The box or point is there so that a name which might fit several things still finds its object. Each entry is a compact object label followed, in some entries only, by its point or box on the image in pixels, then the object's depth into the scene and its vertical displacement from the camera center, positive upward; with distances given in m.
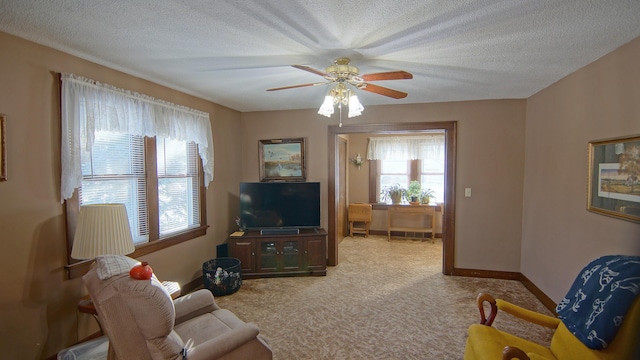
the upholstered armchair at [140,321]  1.50 -0.75
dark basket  3.55 -1.28
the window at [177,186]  3.37 -0.17
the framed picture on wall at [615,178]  2.05 -0.06
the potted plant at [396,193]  6.55 -0.50
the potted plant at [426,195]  6.38 -0.53
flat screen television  4.26 -0.47
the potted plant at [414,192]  6.40 -0.47
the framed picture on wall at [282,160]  4.63 +0.17
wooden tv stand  4.08 -1.13
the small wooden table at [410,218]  6.14 -1.03
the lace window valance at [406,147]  6.47 +0.51
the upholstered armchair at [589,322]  1.47 -0.83
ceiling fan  2.21 +0.75
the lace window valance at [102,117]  2.32 +0.51
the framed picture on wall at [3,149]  1.97 +0.15
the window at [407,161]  6.52 +0.20
